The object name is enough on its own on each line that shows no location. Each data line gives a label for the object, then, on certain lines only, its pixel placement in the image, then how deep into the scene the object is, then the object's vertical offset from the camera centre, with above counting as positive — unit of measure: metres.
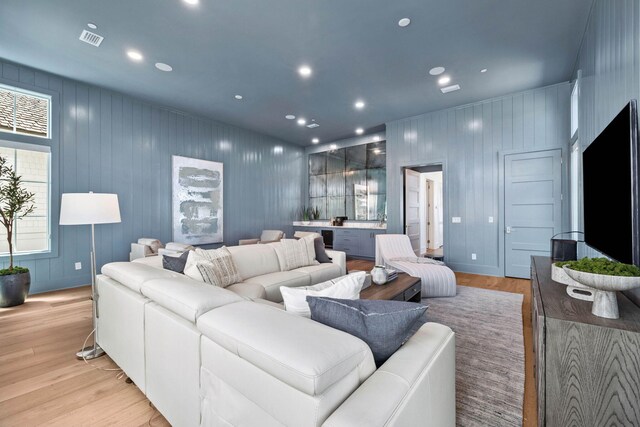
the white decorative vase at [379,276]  2.95 -0.66
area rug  1.65 -1.16
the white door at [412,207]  6.25 +0.17
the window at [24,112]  3.83 +1.46
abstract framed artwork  5.46 +0.28
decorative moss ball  1.16 -0.24
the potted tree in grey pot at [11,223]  3.41 -0.11
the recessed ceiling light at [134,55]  3.50 +2.05
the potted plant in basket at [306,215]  8.13 -0.03
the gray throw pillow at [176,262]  2.59 -0.45
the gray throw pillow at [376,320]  1.04 -0.41
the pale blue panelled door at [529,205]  4.54 +0.14
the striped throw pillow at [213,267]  2.46 -0.49
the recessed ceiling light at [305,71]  3.92 +2.07
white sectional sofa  0.78 -0.53
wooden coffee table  2.60 -0.76
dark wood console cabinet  1.12 -0.67
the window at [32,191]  3.88 +0.33
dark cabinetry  6.92 -0.70
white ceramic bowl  1.11 -0.28
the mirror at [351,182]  7.12 +0.88
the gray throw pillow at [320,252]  4.04 -0.56
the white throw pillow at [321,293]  1.33 -0.39
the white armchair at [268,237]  5.95 -0.53
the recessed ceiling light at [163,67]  3.79 +2.05
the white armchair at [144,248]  4.22 -0.52
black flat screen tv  1.47 +0.15
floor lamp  2.21 +0.01
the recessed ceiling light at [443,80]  4.23 +2.07
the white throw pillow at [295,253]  3.59 -0.52
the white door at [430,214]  8.43 -0.01
